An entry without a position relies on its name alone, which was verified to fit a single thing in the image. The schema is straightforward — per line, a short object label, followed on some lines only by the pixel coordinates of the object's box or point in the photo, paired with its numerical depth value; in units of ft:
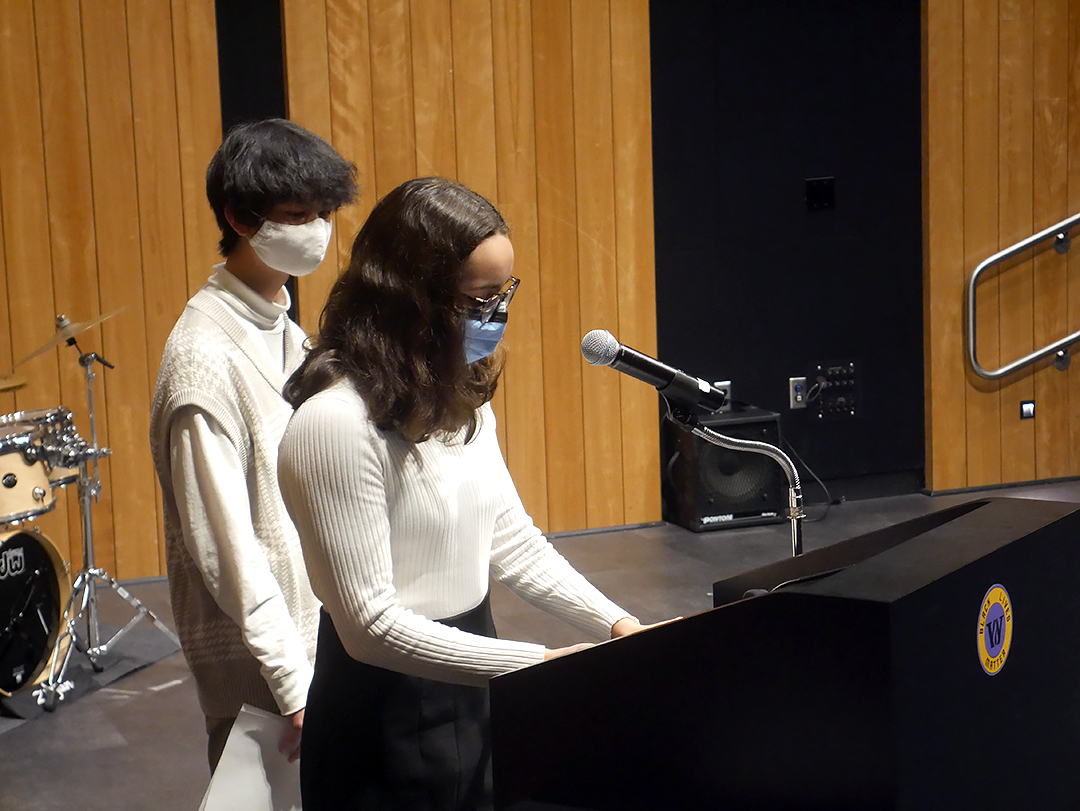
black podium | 7.08
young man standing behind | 12.91
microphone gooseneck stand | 12.82
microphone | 12.29
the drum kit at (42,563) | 21.35
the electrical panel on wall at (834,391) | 26.88
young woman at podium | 10.52
